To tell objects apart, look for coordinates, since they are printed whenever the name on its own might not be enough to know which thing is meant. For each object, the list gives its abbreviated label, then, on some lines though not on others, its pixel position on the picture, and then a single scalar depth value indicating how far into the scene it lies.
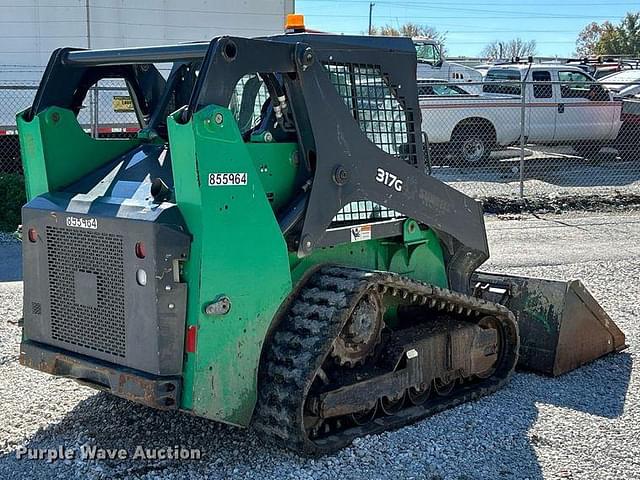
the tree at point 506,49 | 65.95
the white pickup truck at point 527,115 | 17.52
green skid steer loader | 4.51
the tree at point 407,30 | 60.94
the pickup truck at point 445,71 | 22.83
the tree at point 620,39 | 60.52
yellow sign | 13.32
